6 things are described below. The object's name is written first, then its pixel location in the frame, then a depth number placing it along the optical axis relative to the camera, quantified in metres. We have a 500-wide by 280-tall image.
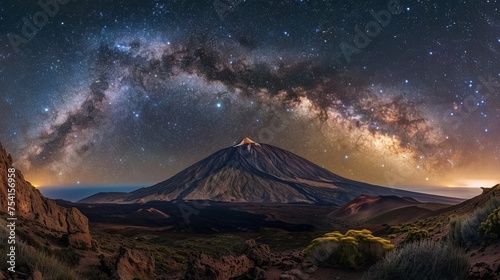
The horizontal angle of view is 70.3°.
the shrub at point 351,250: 10.60
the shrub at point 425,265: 7.35
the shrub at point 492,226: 9.32
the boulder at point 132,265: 9.53
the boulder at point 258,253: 11.54
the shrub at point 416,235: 13.53
